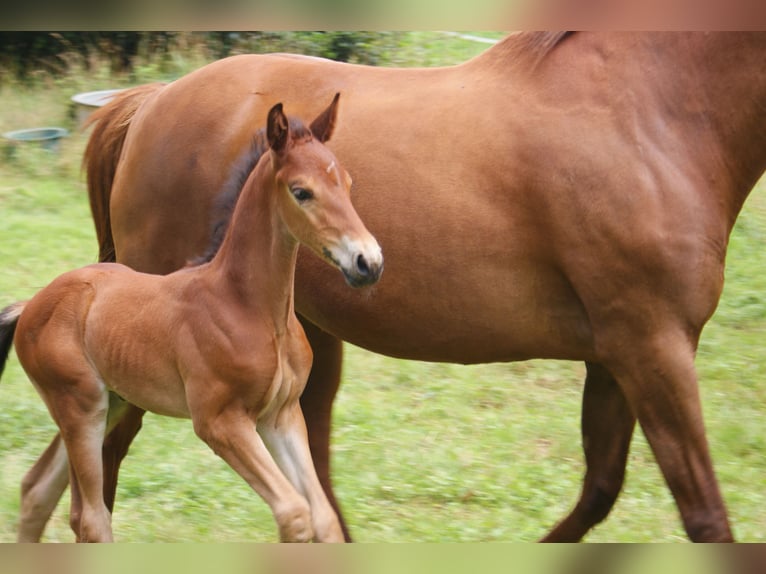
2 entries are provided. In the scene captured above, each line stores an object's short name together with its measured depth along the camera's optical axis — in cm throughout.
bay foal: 604
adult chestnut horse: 691
